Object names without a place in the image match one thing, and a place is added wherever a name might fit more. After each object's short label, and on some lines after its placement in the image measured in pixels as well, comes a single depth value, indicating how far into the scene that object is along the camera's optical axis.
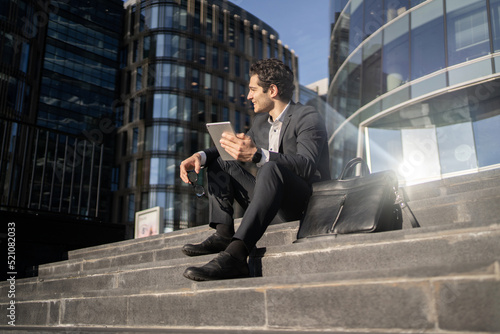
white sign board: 11.20
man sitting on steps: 2.39
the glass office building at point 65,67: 26.95
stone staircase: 1.52
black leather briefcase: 2.33
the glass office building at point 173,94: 34.84
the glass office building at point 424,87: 13.00
